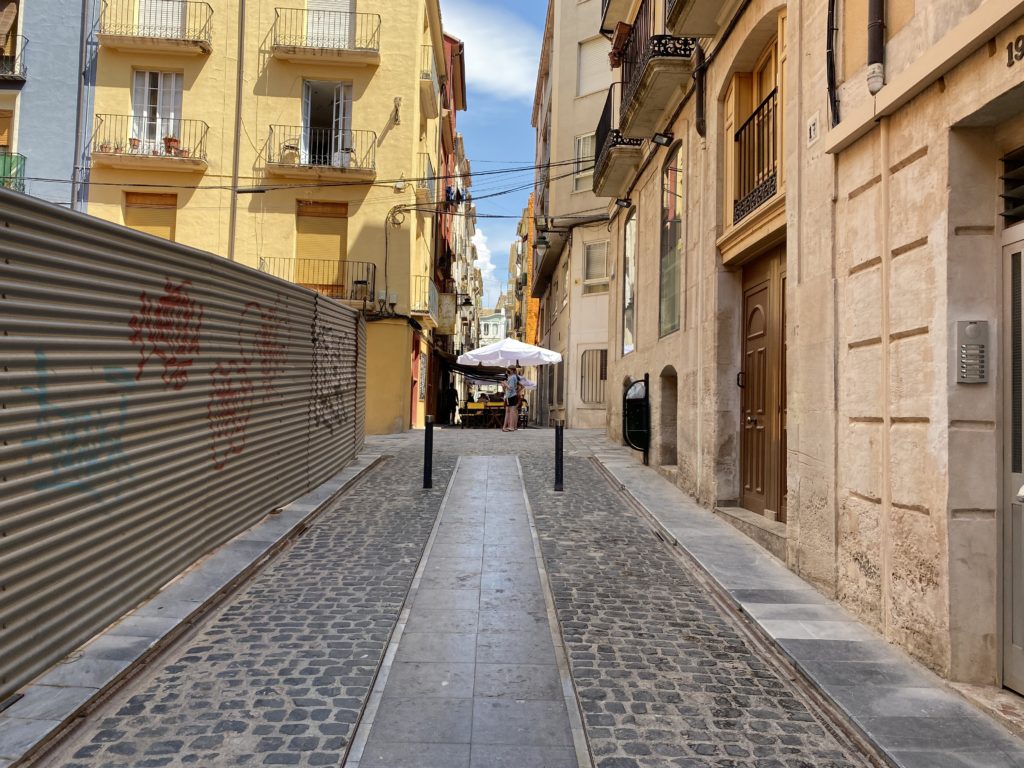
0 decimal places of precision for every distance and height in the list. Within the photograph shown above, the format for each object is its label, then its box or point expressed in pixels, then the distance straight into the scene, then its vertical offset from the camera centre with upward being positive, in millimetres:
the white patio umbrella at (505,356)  18125 +1270
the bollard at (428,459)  10016 -733
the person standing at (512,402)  19984 +143
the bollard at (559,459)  10086 -694
